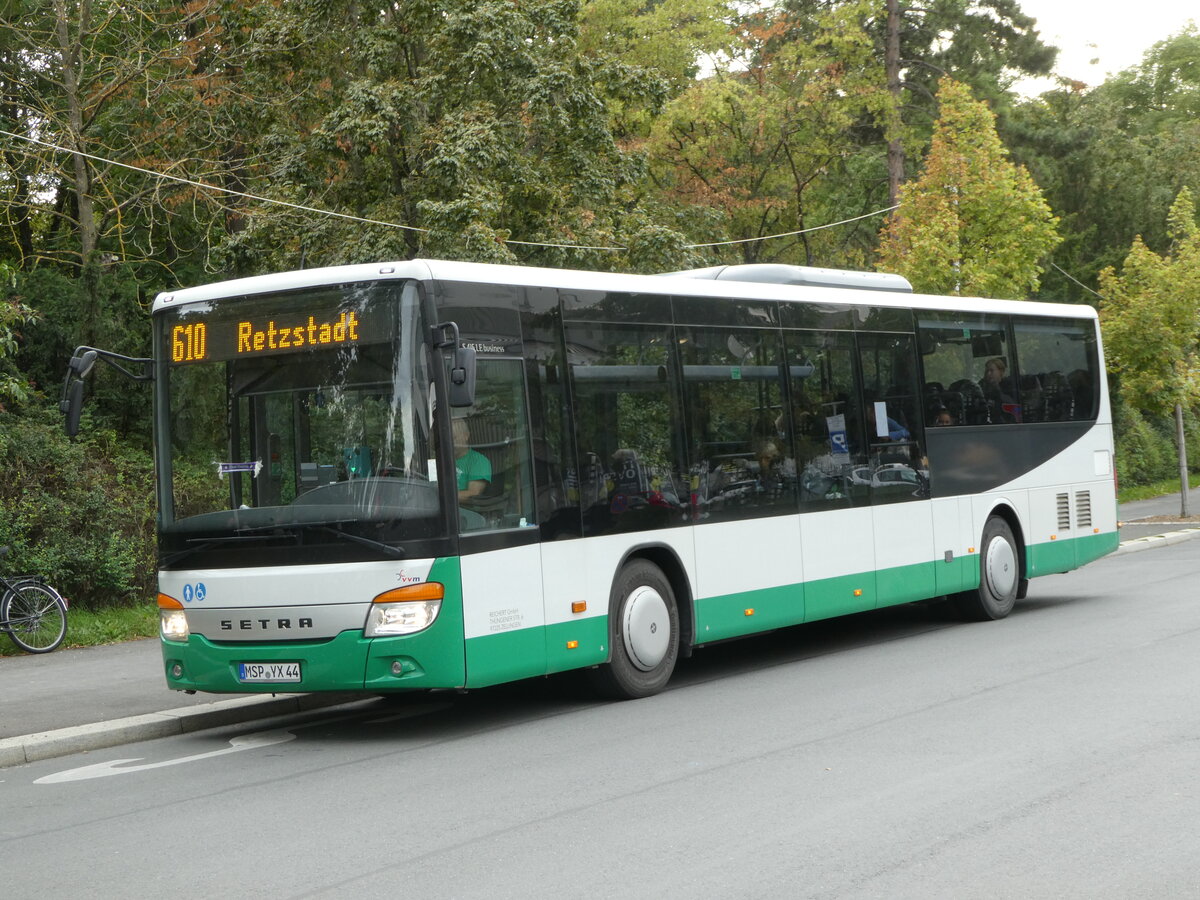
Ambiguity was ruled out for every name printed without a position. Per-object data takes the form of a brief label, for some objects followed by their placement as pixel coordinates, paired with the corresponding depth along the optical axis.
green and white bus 9.26
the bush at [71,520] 16.08
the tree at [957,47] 42.25
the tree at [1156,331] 26.47
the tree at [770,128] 36.12
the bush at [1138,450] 36.75
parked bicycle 14.73
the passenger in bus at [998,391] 15.41
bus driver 9.42
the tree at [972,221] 26.14
